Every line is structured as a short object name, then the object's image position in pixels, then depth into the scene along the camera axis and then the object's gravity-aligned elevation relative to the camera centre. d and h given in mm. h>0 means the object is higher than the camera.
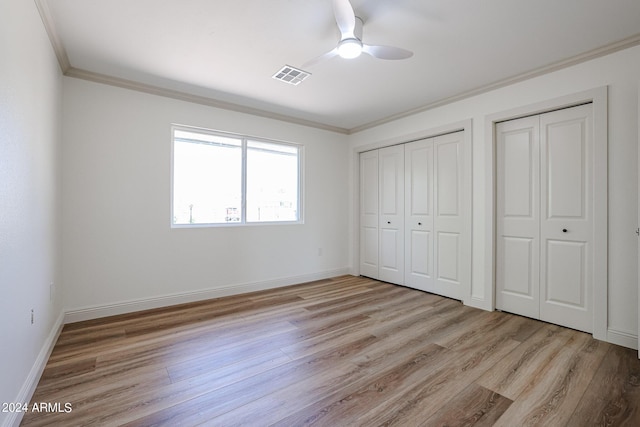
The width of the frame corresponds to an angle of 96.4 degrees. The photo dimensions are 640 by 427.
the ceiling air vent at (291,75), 2875 +1450
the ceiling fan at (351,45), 1804 +1226
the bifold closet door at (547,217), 2660 -26
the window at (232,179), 3549 +471
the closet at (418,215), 3611 -16
